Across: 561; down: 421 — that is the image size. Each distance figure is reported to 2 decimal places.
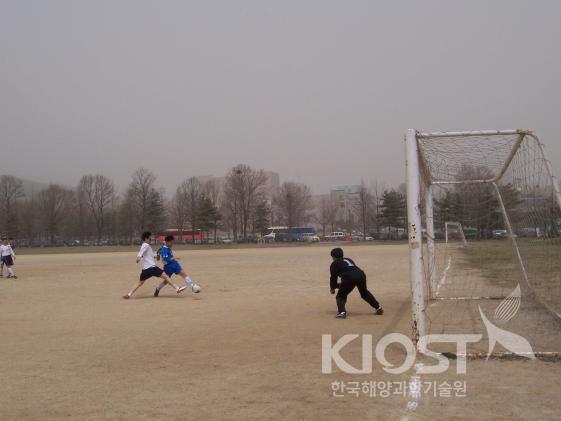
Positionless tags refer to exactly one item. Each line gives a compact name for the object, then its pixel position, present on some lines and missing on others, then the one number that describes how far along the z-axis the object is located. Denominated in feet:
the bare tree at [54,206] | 293.02
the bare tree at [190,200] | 283.59
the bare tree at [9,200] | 280.10
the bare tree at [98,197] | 298.35
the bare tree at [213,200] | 279.69
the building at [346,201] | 308.52
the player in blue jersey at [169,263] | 43.06
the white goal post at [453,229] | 54.12
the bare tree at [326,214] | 325.23
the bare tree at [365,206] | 280.31
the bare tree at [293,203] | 291.99
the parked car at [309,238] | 248.15
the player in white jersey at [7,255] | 71.35
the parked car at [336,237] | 275.14
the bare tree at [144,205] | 274.98
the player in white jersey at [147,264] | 42.16
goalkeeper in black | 30.96
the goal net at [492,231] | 23.54
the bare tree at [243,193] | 290.07
